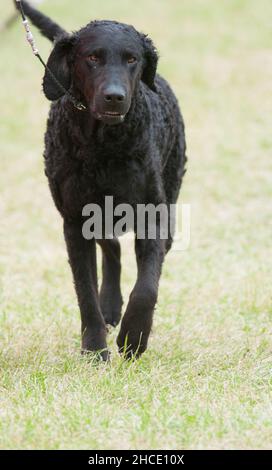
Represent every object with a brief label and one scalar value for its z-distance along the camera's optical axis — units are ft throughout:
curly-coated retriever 31.30
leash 32.60
